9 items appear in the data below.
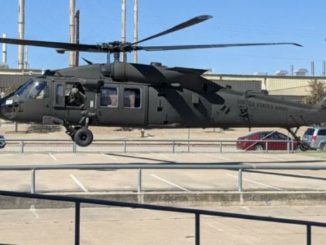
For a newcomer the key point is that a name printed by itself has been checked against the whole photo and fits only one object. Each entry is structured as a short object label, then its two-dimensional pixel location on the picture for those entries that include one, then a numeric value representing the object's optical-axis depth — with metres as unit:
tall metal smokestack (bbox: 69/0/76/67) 42.11
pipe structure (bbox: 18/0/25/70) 68.56
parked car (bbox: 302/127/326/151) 36.12
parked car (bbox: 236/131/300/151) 34.25
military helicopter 19.56
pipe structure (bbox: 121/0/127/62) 60.62
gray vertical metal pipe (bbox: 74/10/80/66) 36.62
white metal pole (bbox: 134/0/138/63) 62.25
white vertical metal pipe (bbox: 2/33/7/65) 120.81
